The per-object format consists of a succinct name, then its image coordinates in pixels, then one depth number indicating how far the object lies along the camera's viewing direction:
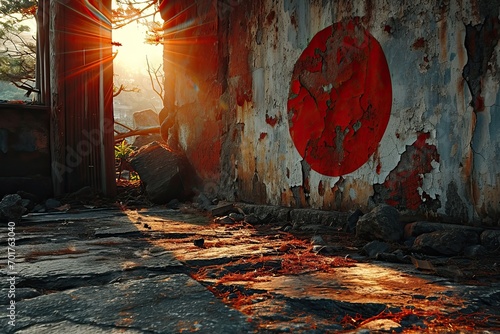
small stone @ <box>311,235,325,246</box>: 2.31
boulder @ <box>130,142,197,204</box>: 4.90
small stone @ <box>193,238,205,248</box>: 2.24
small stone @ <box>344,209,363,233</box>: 2.59
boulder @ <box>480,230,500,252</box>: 1.91
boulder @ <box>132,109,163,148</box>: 21.05
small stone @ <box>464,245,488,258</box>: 1.88
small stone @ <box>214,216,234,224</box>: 3.41
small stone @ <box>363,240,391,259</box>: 2.00
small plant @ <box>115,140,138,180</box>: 7.32
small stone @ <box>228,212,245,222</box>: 3.52
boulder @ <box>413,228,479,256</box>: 1.95
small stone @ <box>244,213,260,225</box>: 3.30
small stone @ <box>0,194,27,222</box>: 3.33
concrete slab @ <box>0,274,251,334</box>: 1.04
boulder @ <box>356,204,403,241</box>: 2.25
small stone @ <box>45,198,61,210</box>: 4.57
